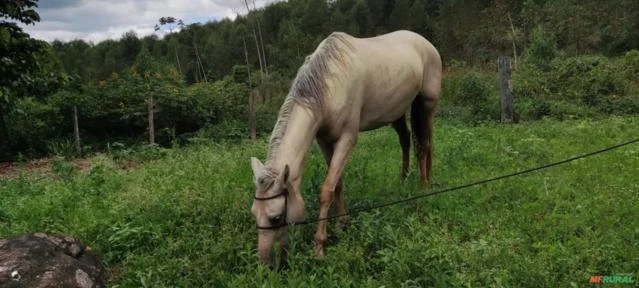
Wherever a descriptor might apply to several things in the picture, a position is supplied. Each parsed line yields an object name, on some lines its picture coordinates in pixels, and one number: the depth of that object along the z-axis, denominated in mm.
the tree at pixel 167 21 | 23141
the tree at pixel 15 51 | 6953
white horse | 3586
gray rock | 3305
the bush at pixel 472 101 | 11953
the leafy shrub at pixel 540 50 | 18000
